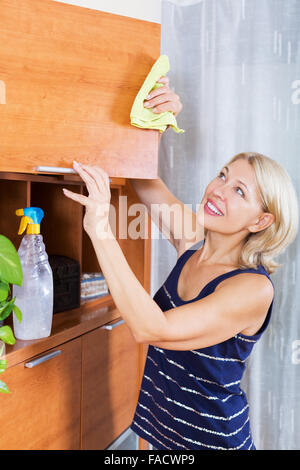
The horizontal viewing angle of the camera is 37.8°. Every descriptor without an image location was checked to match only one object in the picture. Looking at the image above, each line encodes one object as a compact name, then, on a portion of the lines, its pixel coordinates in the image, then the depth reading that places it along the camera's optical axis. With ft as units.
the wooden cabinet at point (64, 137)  3.04
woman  3.26
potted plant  2.90
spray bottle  3.82
